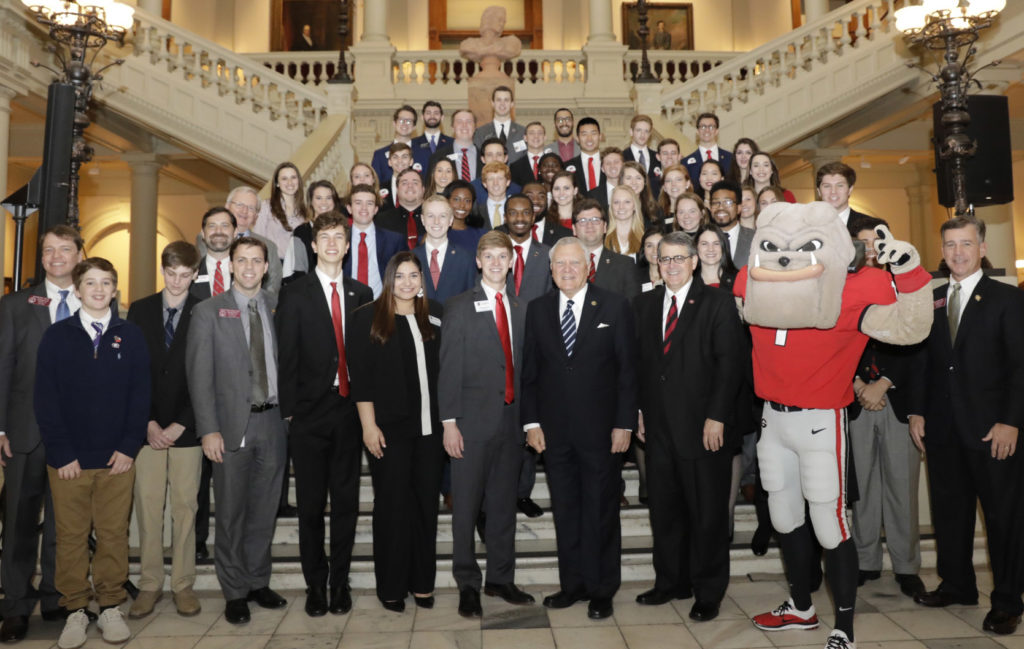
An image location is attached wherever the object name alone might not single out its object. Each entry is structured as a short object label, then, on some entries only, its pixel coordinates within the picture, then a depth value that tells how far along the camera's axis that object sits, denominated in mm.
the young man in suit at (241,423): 4430
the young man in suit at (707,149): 8102
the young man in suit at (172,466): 4531
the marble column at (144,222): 13758
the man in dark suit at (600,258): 5453
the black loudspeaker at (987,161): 6711
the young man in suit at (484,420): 4488
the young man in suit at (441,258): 5352
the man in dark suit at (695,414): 4340
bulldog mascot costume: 3566
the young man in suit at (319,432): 4438
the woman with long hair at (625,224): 6023
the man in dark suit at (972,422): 4219
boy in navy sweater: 4164
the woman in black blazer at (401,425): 4391
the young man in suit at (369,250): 5879
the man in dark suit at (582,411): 4398
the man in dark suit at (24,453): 4336
